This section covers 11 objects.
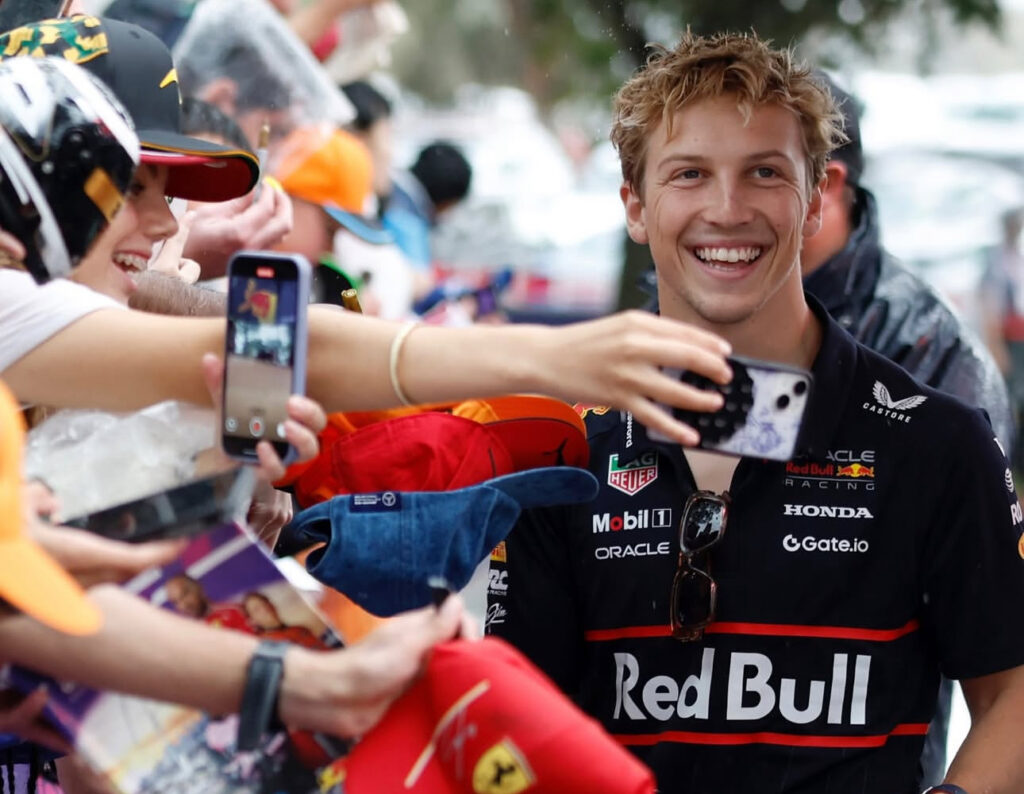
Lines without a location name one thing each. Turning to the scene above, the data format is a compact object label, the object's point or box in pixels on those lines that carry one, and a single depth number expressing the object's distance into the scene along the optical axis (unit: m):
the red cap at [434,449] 2.67
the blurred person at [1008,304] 11.74
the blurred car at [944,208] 14.48
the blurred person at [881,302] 4.34
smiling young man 2.86
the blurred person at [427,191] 9.06
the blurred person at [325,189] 5.31
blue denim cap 2.45
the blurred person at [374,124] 8.42
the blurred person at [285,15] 5.14
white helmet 2.15
